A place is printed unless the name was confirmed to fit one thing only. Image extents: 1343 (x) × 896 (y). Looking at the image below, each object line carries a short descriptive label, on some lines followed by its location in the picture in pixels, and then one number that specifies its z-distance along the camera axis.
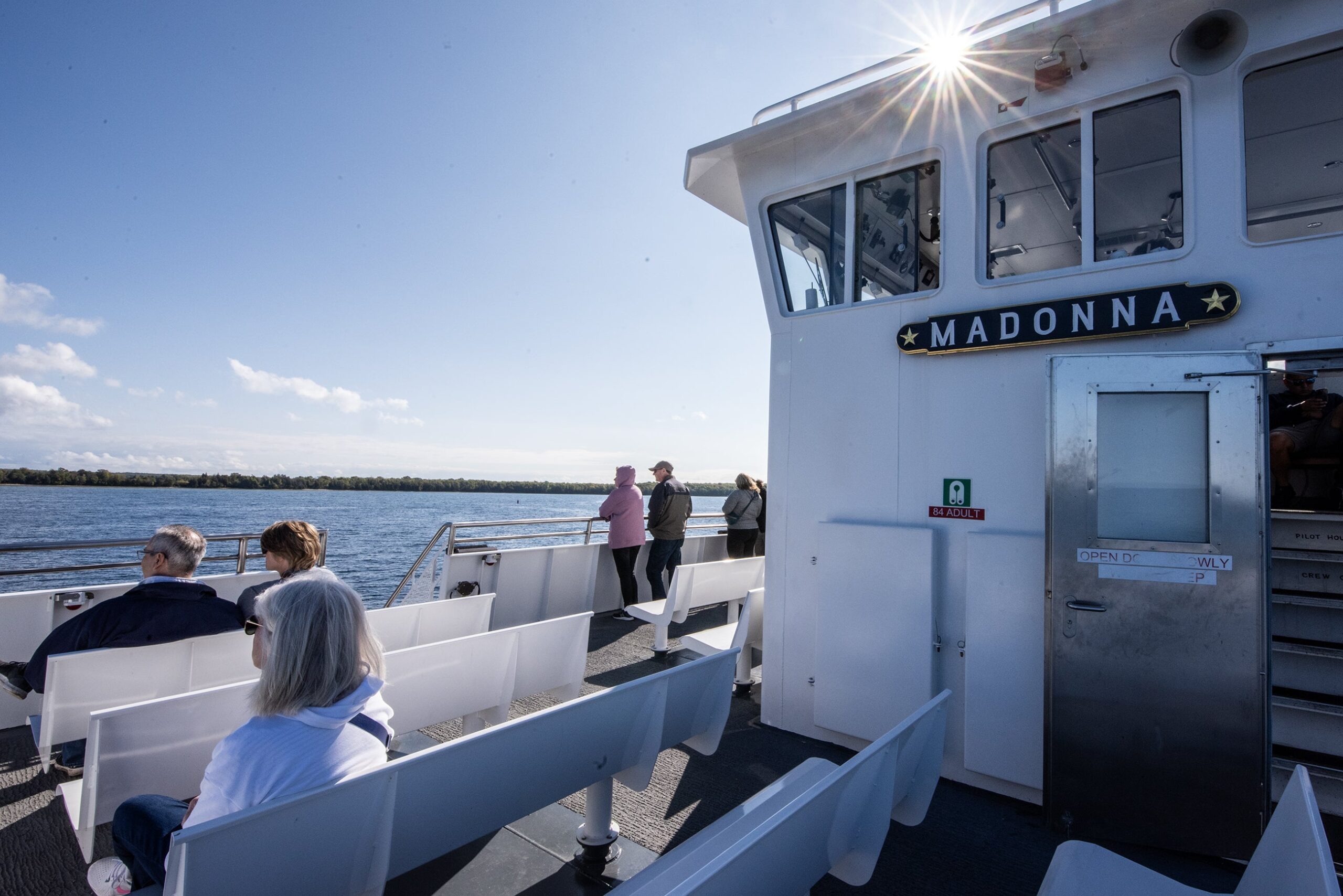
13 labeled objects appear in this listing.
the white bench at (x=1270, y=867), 1.29
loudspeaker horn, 2.99
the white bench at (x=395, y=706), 2.16
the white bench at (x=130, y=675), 2.62
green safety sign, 3.59
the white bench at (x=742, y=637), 4.31
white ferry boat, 2.49
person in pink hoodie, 7.01
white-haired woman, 1.63
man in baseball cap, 6.98
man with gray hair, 2.88
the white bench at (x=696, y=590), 5.39
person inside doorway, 4.70
